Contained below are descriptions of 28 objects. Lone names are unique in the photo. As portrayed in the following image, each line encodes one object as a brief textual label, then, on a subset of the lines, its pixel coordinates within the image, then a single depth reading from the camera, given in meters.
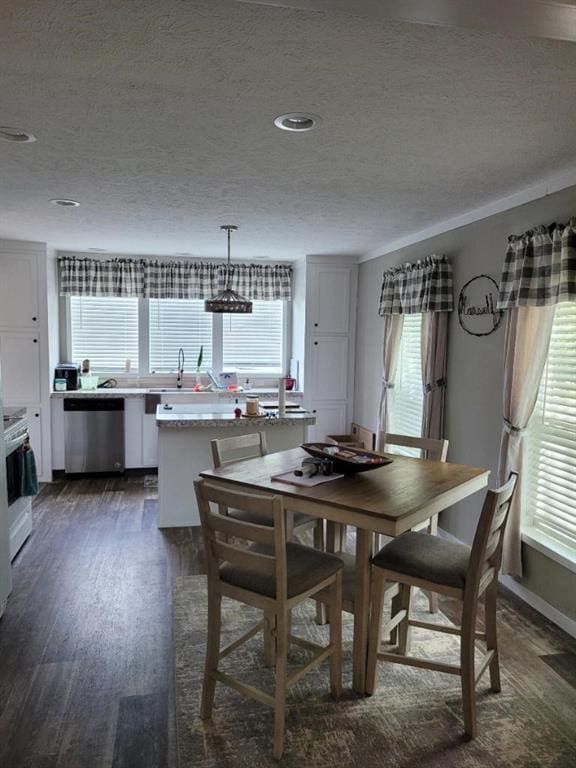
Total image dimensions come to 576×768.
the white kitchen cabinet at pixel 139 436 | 5.79
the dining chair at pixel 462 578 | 2.07
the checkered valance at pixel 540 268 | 2.74
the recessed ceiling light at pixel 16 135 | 2.34
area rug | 1.98
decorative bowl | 2.53
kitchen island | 4.23
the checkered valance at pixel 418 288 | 3.97
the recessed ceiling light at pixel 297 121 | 2.17
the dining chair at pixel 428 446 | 2.99
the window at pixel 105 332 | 6.13
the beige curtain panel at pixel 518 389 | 3.06
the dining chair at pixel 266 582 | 1.93
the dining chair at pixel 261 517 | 2.75
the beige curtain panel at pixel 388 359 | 4.87
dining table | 2.04
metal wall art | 3.51
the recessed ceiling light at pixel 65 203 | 3.62
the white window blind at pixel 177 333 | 6.33
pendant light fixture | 3.85
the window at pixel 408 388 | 4.66
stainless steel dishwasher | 5.58
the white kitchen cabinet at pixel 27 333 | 5.35
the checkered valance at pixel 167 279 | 5.92
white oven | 3.38
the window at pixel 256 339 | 6.55
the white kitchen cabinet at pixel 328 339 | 5.93
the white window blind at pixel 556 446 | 2.93
